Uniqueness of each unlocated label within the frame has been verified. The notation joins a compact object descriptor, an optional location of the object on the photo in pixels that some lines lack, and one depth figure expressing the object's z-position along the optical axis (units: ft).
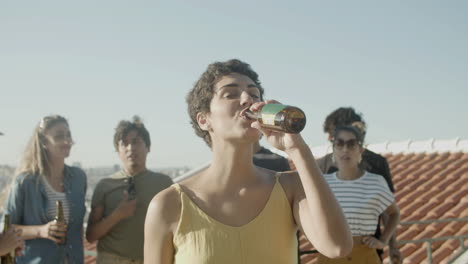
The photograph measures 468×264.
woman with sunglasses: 11.00
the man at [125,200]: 11.89
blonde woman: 10.93
